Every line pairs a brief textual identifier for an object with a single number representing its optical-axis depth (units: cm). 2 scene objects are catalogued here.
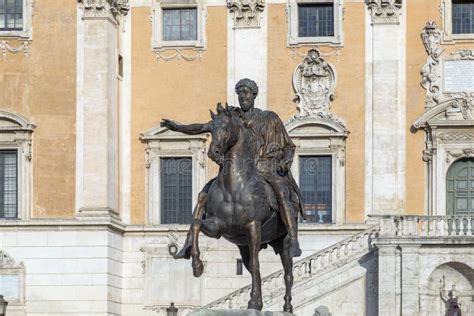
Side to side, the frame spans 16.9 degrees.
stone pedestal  1659
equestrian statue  1748
